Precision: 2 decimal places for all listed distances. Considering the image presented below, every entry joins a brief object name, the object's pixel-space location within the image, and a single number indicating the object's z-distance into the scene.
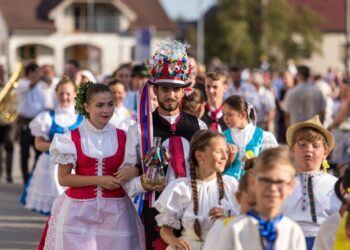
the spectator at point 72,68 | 15.27
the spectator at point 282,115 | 19.77
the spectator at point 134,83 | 12.85
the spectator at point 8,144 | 16.17
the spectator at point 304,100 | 16.06
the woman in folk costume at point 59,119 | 10.29
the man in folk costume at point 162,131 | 6.89
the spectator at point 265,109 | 16.91
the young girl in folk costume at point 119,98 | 11.00
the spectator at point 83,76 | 13.10
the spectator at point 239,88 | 15.98
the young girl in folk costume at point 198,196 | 6.06
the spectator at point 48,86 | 15.34
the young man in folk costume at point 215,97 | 9.64
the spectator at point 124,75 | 13.74
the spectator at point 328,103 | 18.62
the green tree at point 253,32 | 62.00
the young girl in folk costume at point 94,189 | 7.14
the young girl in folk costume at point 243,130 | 8.31
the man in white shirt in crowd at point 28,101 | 15.10
